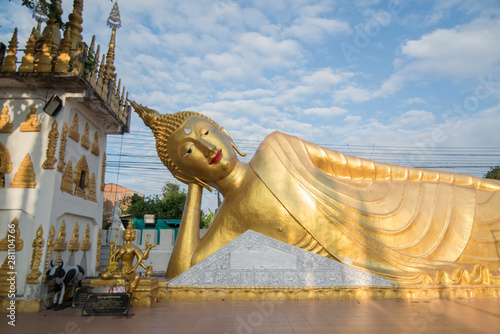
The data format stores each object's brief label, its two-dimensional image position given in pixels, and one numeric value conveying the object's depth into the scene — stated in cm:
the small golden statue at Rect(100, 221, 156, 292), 567
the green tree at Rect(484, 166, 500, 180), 2035
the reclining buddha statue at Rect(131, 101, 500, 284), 690
